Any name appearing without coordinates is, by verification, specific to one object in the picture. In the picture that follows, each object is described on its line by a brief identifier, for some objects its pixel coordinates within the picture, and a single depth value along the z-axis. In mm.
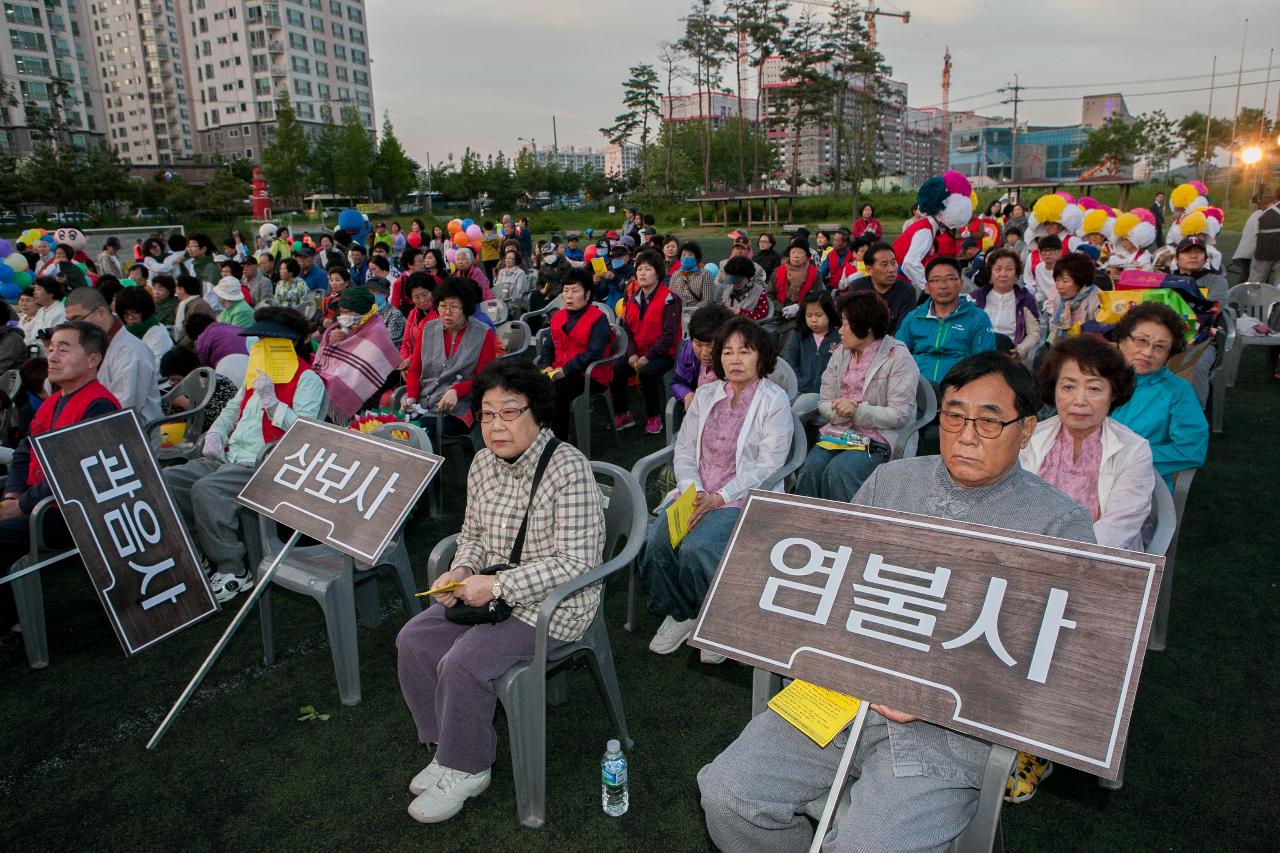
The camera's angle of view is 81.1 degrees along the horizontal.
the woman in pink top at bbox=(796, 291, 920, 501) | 3770
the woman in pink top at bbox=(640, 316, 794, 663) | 3268
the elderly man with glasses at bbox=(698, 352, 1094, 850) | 1777
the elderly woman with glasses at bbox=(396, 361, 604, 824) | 2441
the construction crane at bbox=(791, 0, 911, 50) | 37938
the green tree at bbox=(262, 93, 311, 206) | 44250
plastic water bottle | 2500
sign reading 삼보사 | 2713
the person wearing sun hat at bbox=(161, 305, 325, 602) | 3906
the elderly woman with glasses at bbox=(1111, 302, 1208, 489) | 3123
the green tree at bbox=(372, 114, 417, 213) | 48938
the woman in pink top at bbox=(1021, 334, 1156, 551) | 2598
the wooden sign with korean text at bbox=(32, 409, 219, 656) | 2988
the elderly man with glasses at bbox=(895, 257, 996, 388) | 4562
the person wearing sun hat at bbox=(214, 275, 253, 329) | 7707
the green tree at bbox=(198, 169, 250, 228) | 34125
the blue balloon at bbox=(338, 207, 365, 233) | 13008
